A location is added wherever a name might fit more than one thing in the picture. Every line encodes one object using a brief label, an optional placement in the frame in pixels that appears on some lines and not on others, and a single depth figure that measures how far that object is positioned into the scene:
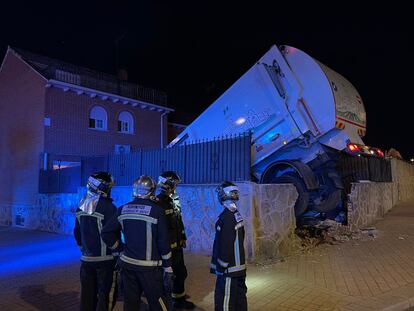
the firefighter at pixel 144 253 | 3.98
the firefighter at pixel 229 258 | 4.28
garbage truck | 8.45
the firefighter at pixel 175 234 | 5.29
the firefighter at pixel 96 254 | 4.54
